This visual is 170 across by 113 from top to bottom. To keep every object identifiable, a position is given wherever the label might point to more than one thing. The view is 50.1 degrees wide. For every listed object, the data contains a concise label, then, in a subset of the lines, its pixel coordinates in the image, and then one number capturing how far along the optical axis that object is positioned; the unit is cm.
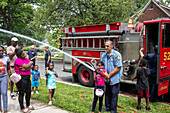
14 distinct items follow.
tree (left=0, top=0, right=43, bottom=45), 2377
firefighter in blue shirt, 448
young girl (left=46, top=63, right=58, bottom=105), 555
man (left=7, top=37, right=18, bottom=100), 582
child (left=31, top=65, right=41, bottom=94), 665
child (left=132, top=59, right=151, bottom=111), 511
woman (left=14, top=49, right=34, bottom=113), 476
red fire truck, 572
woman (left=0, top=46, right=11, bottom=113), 468
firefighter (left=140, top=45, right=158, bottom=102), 577
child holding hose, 440
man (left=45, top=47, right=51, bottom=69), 966
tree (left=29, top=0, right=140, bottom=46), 1634
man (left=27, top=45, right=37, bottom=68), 1027
